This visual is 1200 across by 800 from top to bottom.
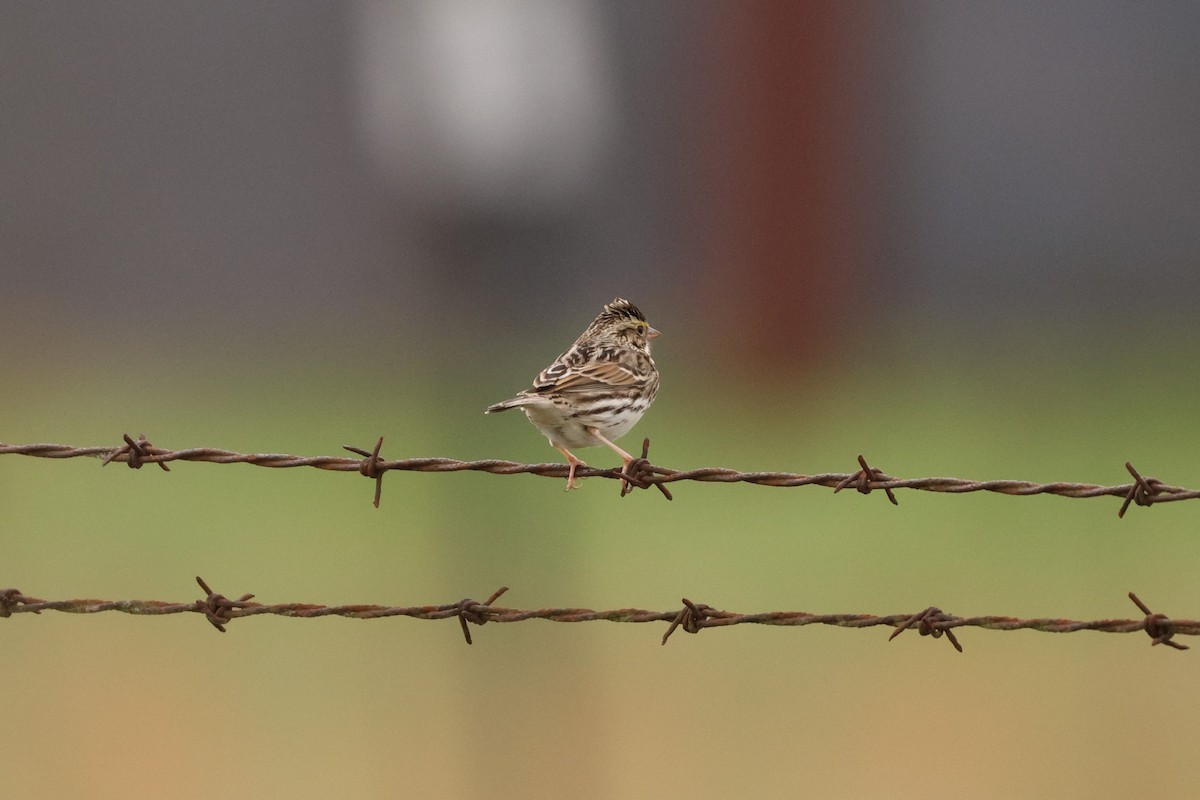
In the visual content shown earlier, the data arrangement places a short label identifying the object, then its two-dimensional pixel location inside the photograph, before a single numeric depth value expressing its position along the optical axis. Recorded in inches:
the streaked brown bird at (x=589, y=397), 590.6
